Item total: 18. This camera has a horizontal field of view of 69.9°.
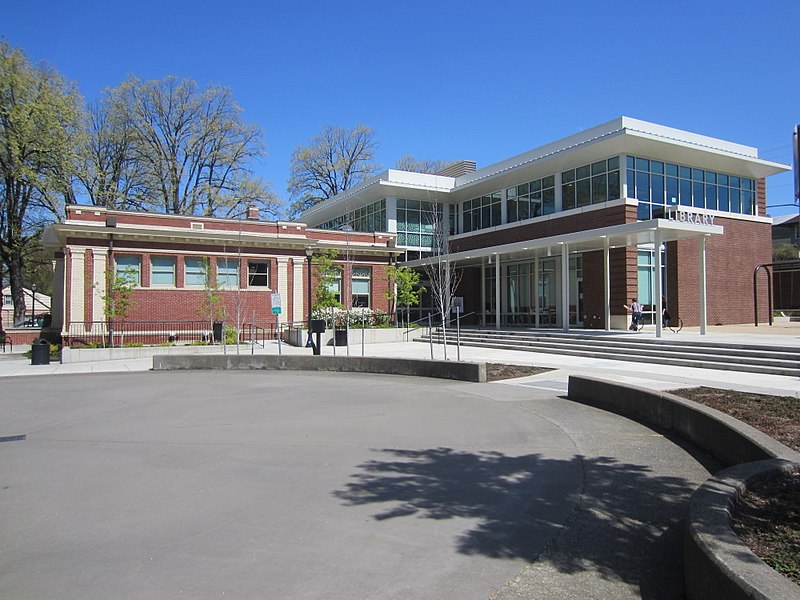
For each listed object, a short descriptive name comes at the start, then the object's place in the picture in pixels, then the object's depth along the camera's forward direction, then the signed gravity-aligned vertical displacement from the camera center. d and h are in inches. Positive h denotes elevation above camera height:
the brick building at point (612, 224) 1038.4 +176.0
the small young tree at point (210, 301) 1085.8 +22.9
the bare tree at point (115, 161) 1689.2 +471.8
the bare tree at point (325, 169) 2223.2 +556.2
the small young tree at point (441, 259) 1190.7 +114.5
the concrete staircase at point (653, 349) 622.5 -53.7
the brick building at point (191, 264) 1099.3 +104.5
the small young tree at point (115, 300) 1013.2 +23.9
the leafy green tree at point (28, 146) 1423.5 +421.4
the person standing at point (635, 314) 1003.9 -8.0
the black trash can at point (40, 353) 879.7 -59.9
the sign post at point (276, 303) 839.1 +13.6
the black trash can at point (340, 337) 1094.4 -48.5
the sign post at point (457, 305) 660.1 +6.8
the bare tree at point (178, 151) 1763.0 +527.4
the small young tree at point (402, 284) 1239.2 +60.8
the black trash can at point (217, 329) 1133.1 -32.6
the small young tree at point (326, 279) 1186.6 +70.1
